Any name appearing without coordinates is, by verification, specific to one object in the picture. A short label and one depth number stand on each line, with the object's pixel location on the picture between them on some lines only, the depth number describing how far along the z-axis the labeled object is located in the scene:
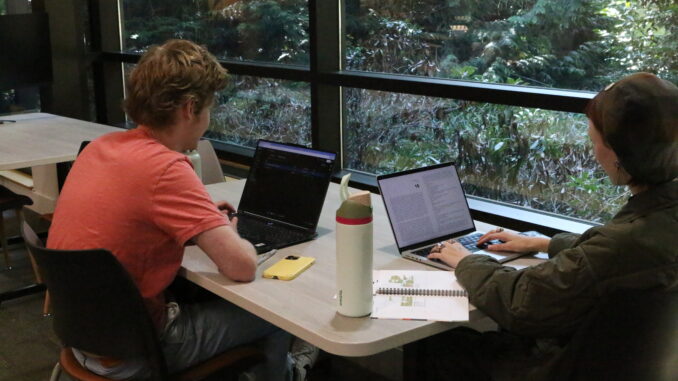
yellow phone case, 2.07
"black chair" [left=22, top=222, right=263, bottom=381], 1.87
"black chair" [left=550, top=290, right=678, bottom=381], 1.47
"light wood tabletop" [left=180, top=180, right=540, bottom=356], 1.70
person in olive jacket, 1.67
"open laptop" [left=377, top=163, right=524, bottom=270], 2.22
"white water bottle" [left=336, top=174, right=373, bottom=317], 1.73
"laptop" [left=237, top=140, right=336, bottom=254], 2.44
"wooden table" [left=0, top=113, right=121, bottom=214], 3.62
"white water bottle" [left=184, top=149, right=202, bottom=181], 2.86
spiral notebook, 1.81
